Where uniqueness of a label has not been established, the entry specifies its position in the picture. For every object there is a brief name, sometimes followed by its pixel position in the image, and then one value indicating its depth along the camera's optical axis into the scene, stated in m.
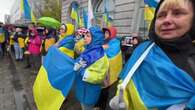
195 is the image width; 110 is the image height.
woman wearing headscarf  0.69
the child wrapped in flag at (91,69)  1.64
